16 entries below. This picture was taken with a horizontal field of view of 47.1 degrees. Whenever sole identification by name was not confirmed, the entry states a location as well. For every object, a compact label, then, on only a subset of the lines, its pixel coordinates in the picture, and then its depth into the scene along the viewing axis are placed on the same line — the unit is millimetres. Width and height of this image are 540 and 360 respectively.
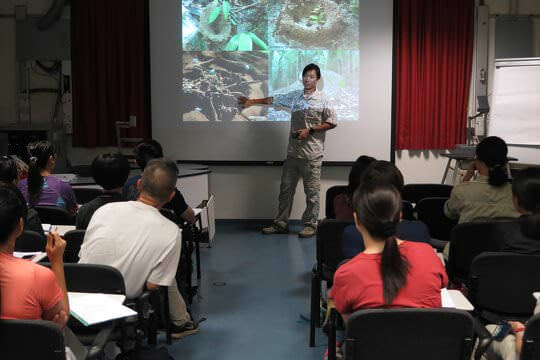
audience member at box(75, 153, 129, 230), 3229
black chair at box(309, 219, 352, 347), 3352
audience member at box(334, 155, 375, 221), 3389
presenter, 6156
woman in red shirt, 1947
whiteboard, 5660
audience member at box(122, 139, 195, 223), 3754
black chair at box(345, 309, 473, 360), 1875
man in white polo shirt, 2676
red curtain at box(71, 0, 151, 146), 6594
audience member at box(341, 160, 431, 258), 2760
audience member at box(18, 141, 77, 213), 3844
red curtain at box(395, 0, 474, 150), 6406
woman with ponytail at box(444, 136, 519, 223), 3441
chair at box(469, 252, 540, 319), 2619
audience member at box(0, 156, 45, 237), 3094
